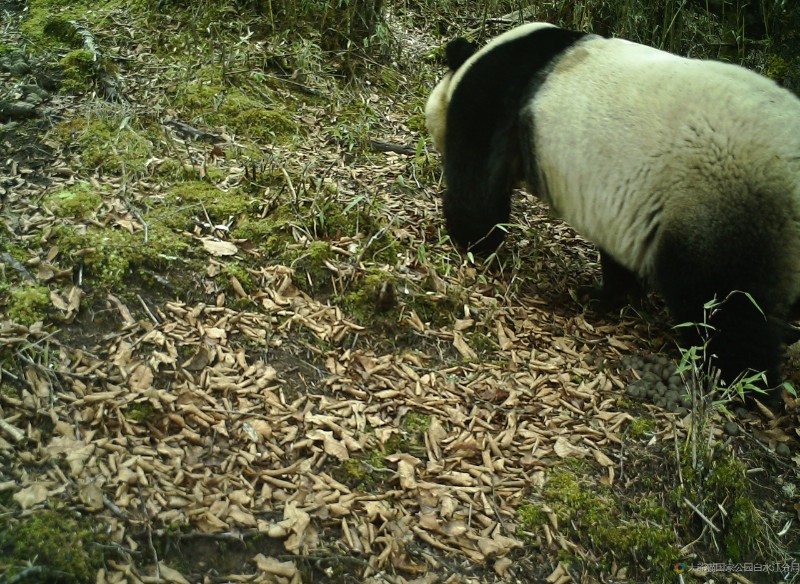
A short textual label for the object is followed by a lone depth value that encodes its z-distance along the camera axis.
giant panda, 3.88
